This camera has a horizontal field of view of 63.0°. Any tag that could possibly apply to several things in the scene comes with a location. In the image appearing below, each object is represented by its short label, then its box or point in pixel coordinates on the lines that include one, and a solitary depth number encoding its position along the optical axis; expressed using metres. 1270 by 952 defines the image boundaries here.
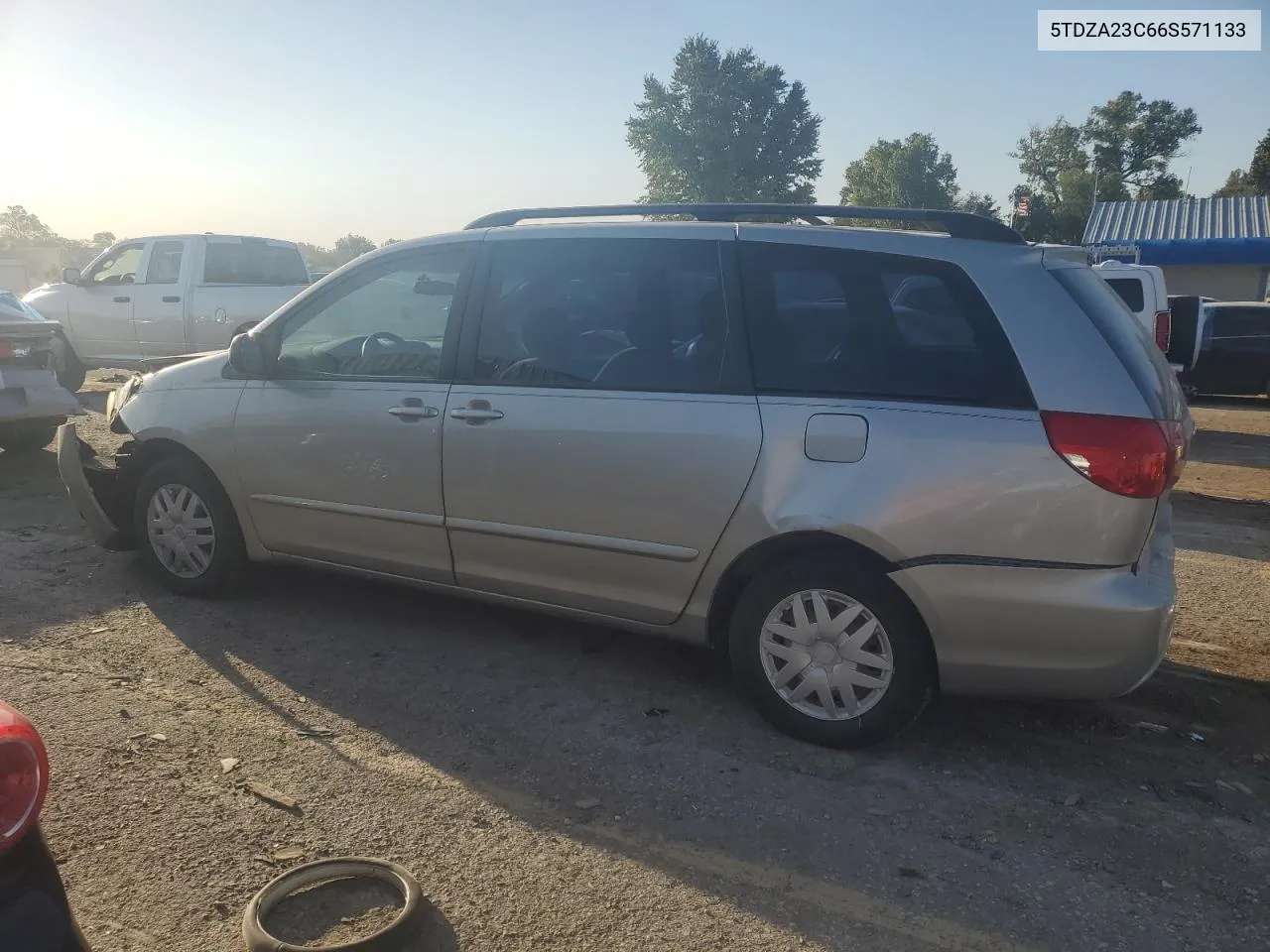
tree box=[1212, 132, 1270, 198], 63.57
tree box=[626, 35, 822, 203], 69.75
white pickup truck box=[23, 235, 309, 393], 12.76
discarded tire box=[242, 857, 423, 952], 2.55
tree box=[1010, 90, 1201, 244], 71.50
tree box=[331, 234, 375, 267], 61.67
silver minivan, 3.40
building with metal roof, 32.31
